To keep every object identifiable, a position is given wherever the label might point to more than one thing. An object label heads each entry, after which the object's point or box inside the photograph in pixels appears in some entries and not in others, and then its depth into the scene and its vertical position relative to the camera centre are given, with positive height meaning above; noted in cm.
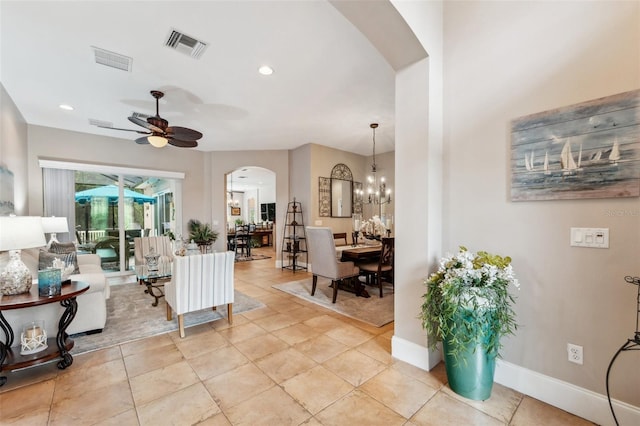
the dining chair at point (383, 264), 405 -86
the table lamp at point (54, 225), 404 -15
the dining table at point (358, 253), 426 -69
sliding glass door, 520 +13
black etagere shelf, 655 -66
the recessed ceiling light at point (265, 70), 305 +169
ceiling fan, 336 +110
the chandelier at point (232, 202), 1214 +55
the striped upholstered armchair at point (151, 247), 489 -63
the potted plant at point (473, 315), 173 -72
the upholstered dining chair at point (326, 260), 381 -73
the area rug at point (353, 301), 335 -134
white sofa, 234 -92
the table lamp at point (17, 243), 199 -22
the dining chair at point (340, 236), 575 -55
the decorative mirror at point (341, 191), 682 +55
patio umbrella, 554 +45
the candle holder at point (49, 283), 217 -56
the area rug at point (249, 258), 780 -140
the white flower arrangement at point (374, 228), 468 -31
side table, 204 -101
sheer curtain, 499 +39
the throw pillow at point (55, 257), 320 -58
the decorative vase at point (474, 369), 178 -110
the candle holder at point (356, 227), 491 -30
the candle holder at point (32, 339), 218 -104
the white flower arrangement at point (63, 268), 278 -58
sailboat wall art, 152 +36
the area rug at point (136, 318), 277 -132
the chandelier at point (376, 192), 535 +48
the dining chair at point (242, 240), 855 -92
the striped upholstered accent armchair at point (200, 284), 283 -80
